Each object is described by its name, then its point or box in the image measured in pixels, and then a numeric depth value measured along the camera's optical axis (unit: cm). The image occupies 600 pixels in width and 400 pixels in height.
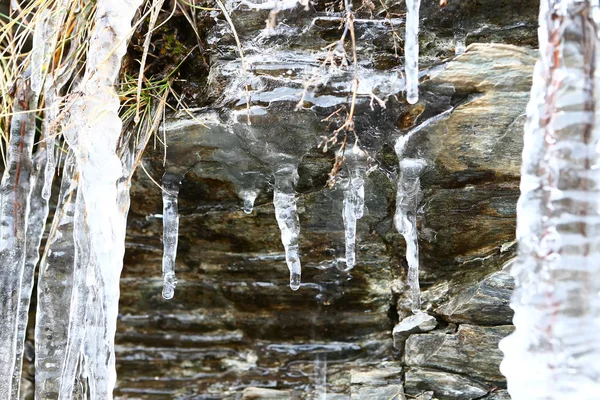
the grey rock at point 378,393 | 250
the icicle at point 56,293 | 245
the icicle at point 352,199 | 227
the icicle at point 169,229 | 238
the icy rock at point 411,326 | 250
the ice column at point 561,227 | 171
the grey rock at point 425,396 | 243
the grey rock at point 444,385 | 238
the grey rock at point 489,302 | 232
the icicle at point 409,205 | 224
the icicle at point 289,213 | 229
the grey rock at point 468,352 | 235
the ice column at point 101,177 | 225
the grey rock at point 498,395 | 234
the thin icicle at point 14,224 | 241
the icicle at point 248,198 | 249
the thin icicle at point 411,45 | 195
